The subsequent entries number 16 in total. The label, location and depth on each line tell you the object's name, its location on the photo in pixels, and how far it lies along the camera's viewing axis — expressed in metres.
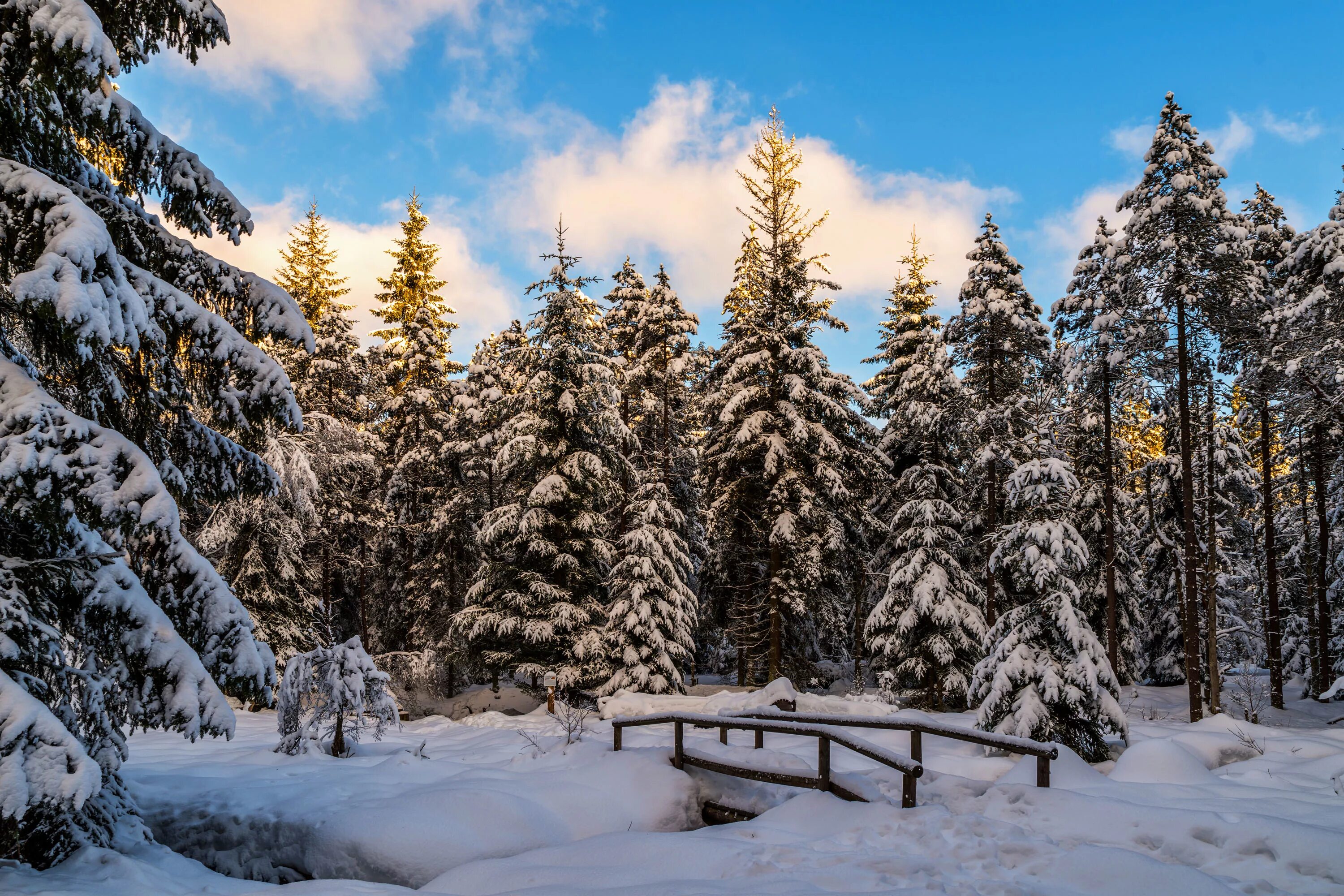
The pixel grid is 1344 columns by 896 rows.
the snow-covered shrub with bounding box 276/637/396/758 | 11.43
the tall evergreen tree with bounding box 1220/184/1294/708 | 19.39
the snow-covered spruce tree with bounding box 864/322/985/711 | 21.27
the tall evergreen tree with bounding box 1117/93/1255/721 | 18.17
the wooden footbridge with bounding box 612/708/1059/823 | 7.86
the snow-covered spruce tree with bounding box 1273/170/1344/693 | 17.48
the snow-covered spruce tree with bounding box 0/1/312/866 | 5.14
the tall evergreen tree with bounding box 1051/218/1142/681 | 21.23
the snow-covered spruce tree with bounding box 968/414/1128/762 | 12.22
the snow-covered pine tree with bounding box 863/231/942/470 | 25.62
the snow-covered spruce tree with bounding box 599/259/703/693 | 20.03
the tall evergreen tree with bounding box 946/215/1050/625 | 21.11
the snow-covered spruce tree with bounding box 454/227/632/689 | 20.42
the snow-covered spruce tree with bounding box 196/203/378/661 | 19.92
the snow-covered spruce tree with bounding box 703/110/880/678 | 21.94
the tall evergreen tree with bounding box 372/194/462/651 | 29.28
